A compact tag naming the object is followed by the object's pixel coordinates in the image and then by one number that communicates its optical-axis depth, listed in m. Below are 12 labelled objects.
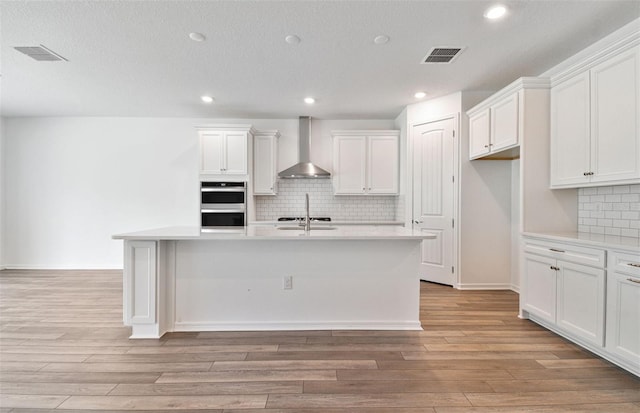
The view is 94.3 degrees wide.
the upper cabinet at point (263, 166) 5.21
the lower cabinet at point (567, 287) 2.24
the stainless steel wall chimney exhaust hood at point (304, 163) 5.05
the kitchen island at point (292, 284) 2.74
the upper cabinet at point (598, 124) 2.25
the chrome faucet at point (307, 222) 3.02
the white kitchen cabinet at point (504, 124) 3.09
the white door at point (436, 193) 4.18
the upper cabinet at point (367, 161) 5.16
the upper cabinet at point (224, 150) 4.93
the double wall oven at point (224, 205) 4.92
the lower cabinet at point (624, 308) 1.98
